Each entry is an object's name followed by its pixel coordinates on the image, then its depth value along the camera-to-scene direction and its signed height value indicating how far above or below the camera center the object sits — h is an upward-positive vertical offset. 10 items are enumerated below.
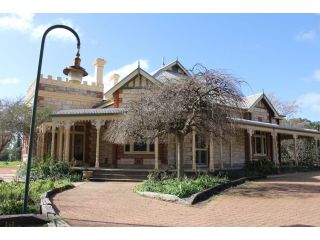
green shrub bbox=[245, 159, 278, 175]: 19.72 -0.29
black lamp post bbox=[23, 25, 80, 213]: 7.42 +1.10
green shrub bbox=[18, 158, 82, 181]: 16.75 -0.55
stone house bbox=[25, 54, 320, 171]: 19.17 +2.09
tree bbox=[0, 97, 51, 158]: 21.48 +2.73
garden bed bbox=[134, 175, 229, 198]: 10.96 -0.86
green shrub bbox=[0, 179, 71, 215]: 7.78 -1.02
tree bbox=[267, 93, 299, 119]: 44.47 +7.31
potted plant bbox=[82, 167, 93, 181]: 16.78 -0.67
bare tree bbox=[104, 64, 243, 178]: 12.79 +2.13
